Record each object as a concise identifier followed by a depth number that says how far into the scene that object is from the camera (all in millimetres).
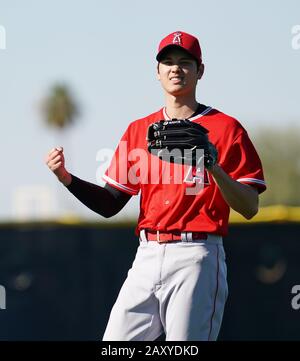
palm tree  63406
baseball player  7164
